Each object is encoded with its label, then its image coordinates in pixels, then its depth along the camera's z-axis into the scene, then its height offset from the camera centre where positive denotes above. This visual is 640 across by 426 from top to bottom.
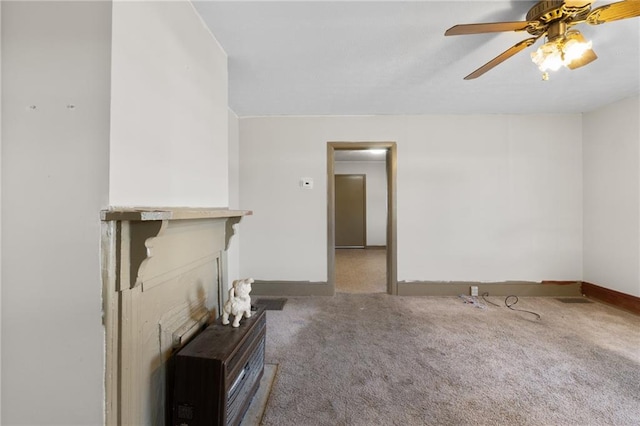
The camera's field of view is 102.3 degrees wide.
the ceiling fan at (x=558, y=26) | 1.25 +0.97
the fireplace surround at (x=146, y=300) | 0.85 -0.34
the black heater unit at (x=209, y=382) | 1.03 -0.68
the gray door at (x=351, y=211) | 6.96 +0.10
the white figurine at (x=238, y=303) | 1.39 -0.48
